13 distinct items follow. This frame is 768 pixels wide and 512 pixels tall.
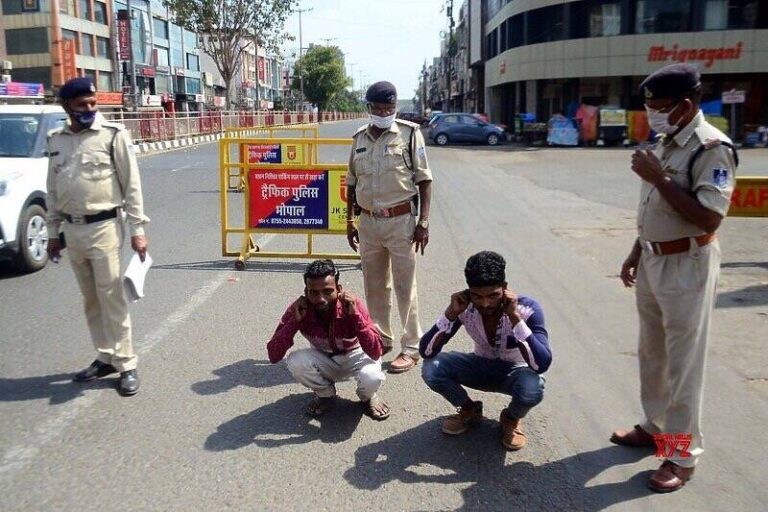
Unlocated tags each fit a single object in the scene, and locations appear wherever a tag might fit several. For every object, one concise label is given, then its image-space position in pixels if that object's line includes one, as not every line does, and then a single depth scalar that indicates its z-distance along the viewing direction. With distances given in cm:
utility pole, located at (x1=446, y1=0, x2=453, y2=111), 9275
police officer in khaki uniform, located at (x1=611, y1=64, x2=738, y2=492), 316
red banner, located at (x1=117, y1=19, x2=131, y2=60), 4772
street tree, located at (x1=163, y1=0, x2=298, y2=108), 4012
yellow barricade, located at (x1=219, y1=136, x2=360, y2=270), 859
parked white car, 771
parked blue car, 3453
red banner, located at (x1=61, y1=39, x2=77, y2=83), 4859
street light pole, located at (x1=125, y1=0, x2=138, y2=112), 3375
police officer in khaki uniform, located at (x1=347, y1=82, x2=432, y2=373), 491
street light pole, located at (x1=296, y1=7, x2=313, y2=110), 8945
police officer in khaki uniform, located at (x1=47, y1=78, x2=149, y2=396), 451
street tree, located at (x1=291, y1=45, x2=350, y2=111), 9606
